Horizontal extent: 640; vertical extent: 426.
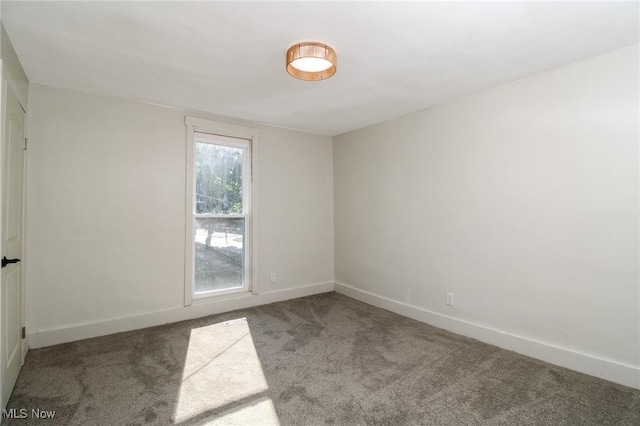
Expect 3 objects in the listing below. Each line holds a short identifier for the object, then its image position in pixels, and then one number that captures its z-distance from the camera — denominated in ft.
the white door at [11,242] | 6.81
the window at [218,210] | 12.20
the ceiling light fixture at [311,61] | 6.98
